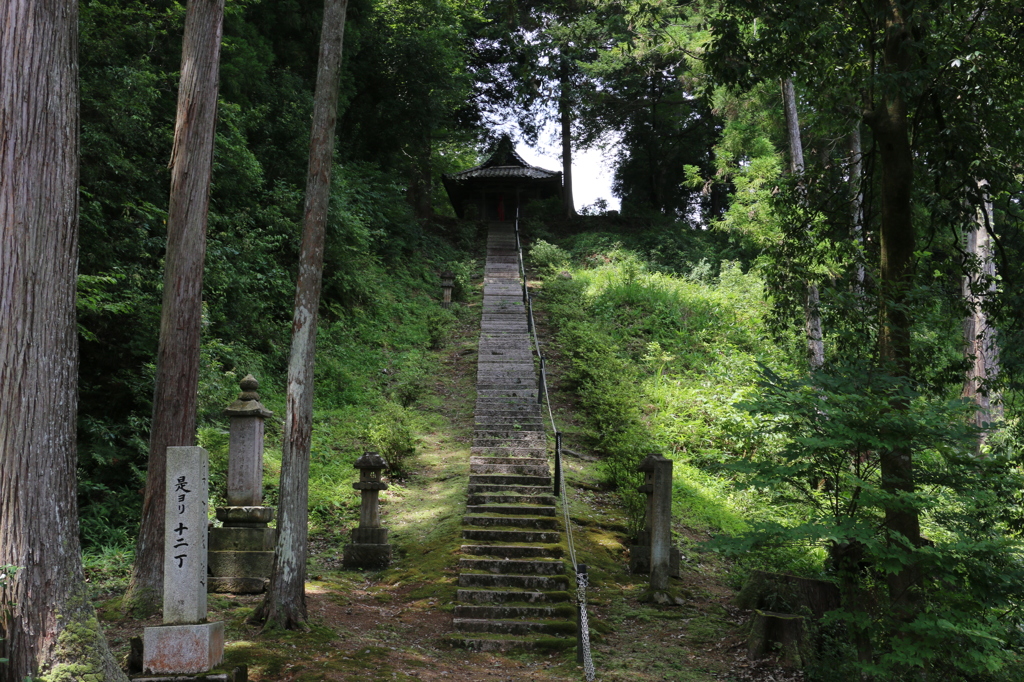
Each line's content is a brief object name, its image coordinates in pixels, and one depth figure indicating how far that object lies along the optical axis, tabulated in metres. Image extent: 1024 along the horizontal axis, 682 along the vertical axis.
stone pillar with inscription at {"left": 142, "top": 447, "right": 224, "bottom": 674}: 4.88
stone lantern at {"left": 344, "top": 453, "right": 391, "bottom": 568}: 9.42
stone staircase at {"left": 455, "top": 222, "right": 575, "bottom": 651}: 7.90
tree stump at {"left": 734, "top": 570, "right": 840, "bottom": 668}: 6.66
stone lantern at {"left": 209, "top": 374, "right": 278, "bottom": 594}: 7.91
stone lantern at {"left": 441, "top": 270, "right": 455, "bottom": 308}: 20.98
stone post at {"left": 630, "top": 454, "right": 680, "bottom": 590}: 8.71
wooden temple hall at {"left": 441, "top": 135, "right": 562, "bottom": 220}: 28.50
